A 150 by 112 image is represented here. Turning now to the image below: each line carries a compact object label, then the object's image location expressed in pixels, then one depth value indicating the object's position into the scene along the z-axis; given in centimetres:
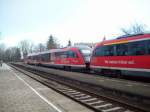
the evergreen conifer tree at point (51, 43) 6652
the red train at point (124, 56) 958
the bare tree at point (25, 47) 9900
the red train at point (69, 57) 1584
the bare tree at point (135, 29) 3621
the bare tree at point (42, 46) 8254
